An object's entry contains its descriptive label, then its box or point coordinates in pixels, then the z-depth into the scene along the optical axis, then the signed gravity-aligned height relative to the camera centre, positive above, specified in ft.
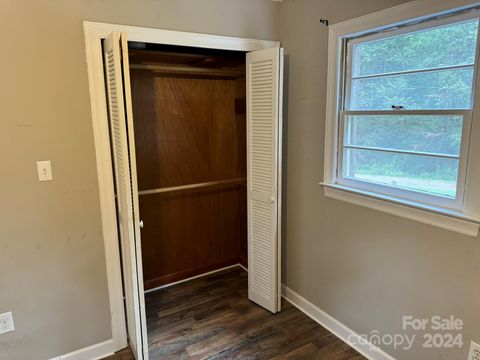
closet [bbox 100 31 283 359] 6.13 -0.92
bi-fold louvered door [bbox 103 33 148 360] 5.36 -0.95
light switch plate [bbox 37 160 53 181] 5.99 -0.79
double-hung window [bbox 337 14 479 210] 5.15 +0.17
